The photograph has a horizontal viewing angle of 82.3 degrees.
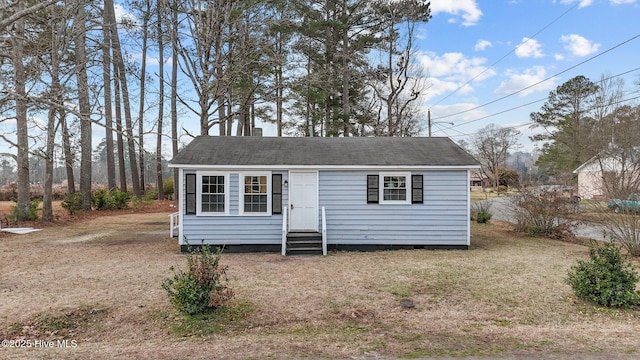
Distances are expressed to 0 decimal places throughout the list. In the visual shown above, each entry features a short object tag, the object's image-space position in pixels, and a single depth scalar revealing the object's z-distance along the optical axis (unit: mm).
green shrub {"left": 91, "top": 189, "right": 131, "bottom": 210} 19766
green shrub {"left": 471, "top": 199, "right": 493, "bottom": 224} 16391
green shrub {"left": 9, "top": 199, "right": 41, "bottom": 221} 15164
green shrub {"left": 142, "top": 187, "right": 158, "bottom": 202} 23547
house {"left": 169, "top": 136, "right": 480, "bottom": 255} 9852
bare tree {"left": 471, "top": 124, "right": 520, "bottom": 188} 48031
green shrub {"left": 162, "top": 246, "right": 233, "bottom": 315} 5148
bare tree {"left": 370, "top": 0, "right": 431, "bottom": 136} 20906
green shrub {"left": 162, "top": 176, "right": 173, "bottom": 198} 27547
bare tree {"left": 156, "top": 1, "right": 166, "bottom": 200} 17295
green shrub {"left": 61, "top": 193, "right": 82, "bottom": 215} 17469
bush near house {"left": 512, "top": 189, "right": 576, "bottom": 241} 12234
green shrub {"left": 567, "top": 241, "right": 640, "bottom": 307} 5539
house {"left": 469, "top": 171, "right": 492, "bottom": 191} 57481
